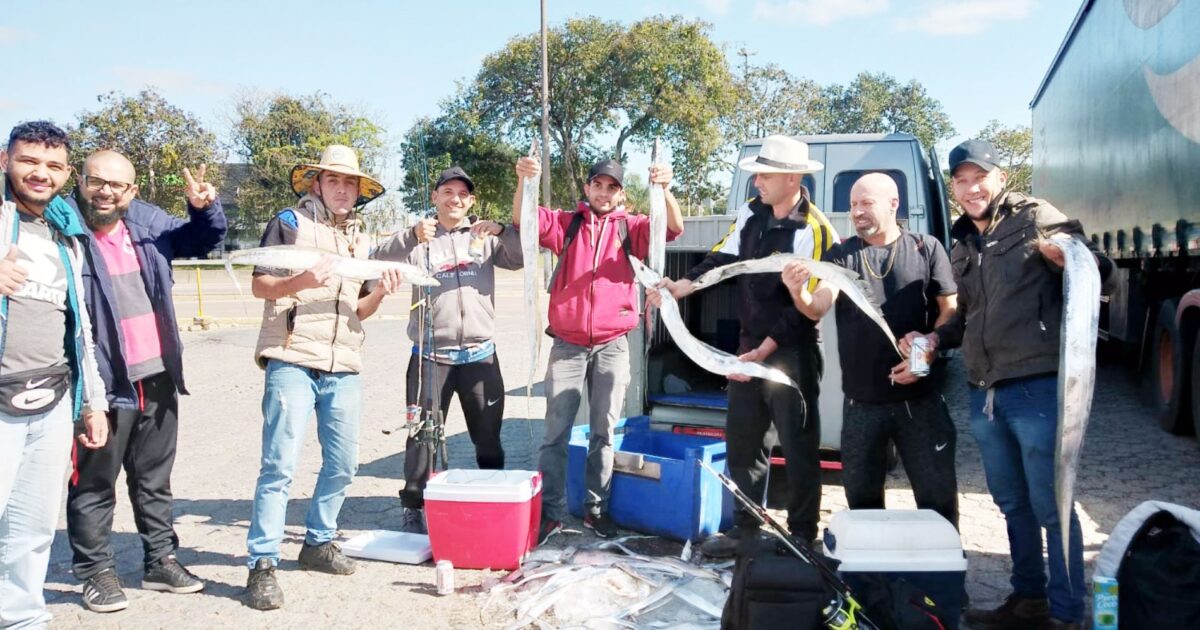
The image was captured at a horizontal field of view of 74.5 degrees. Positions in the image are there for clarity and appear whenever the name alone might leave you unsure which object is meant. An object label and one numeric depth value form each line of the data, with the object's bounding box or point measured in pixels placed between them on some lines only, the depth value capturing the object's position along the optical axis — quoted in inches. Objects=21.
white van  211.5
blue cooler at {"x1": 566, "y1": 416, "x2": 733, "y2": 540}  177.2
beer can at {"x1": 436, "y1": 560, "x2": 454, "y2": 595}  154.1
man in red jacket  181.3
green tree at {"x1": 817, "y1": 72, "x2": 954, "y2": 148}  2276.1
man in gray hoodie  183.0
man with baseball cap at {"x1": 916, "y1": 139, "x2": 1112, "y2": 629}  128.0
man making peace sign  148.3
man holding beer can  144.6
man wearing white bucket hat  160.1
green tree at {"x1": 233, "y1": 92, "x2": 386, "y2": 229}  1434.5
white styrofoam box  171.8
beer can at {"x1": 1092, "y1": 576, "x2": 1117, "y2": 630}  109.6
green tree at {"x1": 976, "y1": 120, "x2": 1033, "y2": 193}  1927.9
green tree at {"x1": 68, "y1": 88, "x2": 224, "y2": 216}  1282.0
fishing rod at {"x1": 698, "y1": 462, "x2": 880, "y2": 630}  105.0
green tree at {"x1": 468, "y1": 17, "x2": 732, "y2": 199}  1146.7
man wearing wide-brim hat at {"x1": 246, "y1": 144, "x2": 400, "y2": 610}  152.6
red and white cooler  161.0
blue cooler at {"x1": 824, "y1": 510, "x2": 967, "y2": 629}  124.1
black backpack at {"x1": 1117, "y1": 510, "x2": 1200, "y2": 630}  102.6
